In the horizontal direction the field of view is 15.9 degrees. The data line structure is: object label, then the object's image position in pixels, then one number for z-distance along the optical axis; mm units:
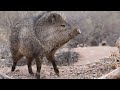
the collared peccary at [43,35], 6055
